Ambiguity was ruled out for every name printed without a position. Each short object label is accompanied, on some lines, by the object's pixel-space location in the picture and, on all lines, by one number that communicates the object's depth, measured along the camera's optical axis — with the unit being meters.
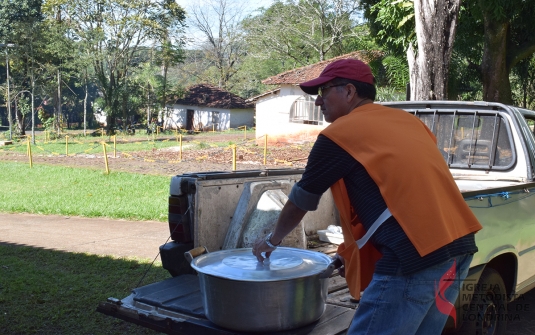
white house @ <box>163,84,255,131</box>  50.53
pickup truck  3.28
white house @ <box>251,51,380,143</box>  29.88
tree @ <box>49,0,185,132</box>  42.25
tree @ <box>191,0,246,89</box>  56.84
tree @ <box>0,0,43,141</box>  43.16
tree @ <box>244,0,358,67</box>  42.41
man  2.20
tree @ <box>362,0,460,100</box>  8.21
